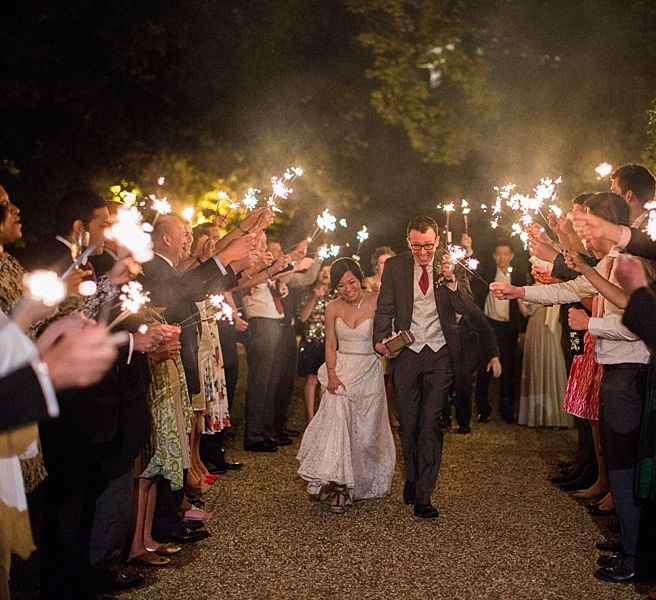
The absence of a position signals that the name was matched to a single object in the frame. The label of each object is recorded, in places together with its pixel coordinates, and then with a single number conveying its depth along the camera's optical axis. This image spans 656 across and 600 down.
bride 7.09
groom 7.09
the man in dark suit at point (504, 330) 11.09
